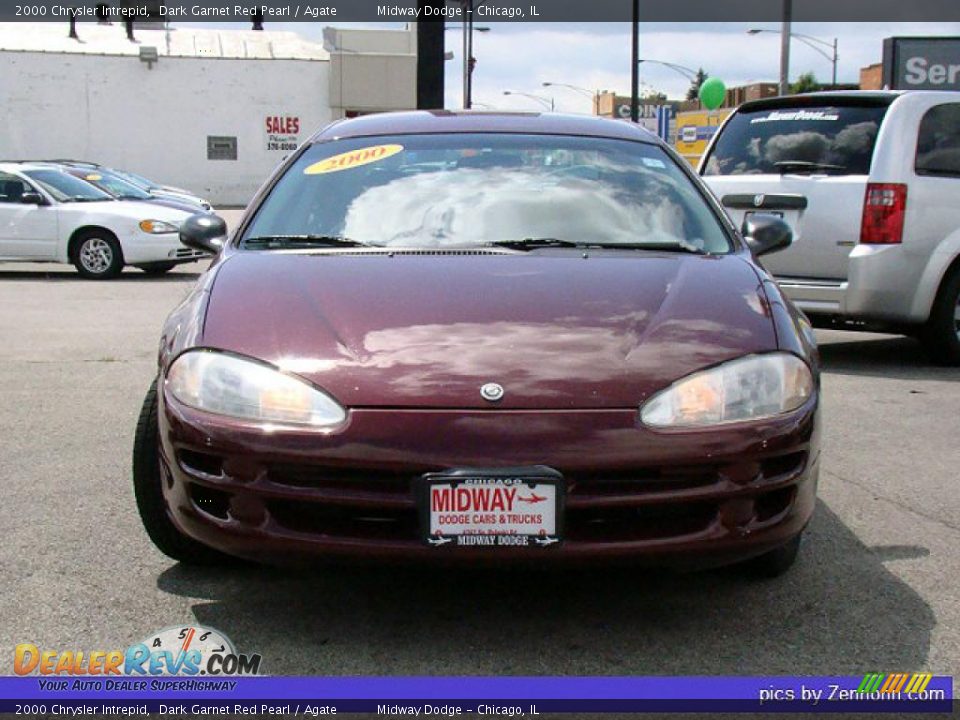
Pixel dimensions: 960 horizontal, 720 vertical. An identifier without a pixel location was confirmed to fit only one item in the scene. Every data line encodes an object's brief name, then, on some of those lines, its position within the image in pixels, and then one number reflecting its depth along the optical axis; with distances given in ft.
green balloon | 116.16
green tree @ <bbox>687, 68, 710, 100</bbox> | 400.67
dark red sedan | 9.86
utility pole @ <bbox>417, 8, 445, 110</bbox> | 49.57
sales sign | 142.00
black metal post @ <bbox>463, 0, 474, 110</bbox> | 149.24
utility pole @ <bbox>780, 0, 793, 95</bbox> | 86.27
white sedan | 48.73
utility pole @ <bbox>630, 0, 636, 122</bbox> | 104.47
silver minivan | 25.72
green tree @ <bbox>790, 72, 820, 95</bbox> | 240.22
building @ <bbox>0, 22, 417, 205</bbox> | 137.69
